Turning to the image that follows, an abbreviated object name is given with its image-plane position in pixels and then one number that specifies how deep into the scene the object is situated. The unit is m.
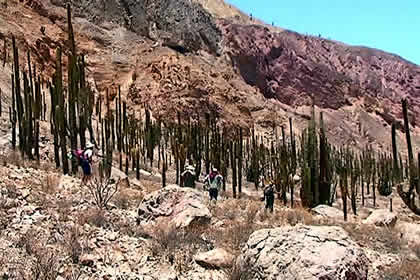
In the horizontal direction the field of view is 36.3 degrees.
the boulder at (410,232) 12.86
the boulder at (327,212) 18.60
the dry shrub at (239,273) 7.78
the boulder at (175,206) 10.62
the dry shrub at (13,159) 15.66
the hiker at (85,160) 15.47
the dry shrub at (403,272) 8.90
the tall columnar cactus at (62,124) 17.03
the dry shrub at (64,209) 9.52
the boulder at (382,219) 16.89
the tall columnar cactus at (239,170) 26.80
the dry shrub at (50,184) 11.94
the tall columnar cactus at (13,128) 21.03
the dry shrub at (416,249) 11.21
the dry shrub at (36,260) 7.16
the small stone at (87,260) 7.92
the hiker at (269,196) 17.50
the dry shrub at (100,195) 11.14
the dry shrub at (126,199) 12.42
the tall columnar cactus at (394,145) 15.29
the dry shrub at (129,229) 9.65
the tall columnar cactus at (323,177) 21.28
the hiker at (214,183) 17.31
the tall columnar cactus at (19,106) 20.47
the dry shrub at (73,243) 8.02
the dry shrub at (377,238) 11.56
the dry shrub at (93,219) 9.61
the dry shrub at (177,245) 8.56
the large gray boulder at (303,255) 7.26
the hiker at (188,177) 21.06
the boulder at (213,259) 8.53
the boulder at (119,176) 18.01
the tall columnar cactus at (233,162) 25.34
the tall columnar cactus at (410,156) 13.89
